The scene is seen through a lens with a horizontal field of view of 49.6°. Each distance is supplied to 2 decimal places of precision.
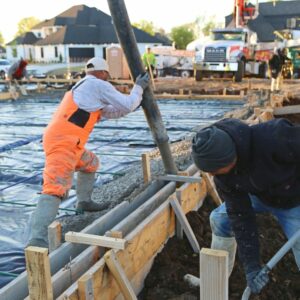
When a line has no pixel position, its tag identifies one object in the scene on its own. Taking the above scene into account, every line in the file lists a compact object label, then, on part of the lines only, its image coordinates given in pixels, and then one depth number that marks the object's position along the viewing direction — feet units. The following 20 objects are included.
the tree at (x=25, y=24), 208.93
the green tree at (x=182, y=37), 142.35
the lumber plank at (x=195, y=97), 31.32
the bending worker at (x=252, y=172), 5.32
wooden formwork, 6.09
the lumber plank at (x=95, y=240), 6.63
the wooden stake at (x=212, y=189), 11.30
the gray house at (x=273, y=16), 118.43
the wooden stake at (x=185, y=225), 8.89
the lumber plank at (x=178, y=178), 10.26
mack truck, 51.28
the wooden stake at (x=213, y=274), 4.67
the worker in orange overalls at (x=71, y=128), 8.57
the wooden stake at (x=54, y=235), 7.01
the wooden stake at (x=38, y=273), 5.45
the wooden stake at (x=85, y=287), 5.86
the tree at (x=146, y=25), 181.36
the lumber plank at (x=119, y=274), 6.47
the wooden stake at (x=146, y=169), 10.68
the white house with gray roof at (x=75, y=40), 123.39
